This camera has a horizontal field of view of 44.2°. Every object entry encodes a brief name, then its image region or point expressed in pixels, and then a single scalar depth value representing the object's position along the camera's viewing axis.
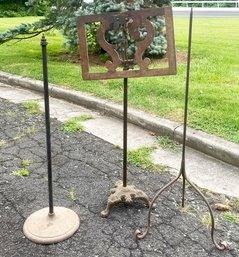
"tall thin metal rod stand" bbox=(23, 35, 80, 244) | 1.83
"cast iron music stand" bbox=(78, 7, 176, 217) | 1.80
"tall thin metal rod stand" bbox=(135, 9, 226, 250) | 1.77
